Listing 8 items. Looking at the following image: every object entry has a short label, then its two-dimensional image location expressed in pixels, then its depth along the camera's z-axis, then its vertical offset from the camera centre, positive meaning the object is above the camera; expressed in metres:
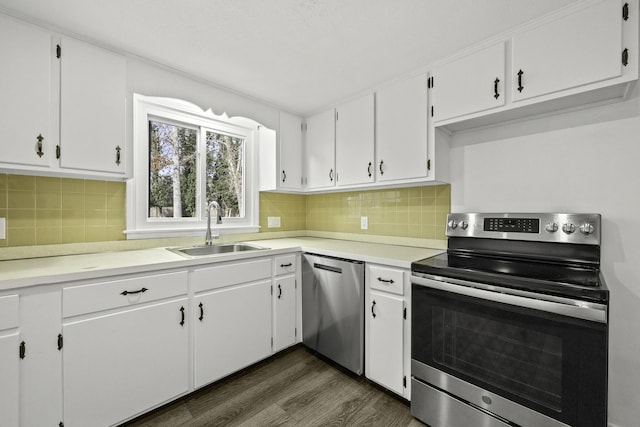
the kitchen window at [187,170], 2.10 +0.37
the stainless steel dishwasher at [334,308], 1.94 -0.72
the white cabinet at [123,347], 1.35 -0.71
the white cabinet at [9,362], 1.18 -0.64
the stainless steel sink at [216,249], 2.15 -0.30
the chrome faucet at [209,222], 2.32 -0.08
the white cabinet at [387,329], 1.71 -0.75
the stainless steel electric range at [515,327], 1.11 -0.53
